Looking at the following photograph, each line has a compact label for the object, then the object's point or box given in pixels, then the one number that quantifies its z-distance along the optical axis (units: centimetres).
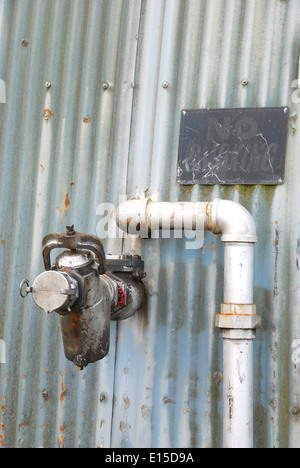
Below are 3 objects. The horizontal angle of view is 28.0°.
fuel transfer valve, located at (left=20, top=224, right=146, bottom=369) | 212
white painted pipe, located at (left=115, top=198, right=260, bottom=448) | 228
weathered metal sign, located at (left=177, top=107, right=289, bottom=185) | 259
